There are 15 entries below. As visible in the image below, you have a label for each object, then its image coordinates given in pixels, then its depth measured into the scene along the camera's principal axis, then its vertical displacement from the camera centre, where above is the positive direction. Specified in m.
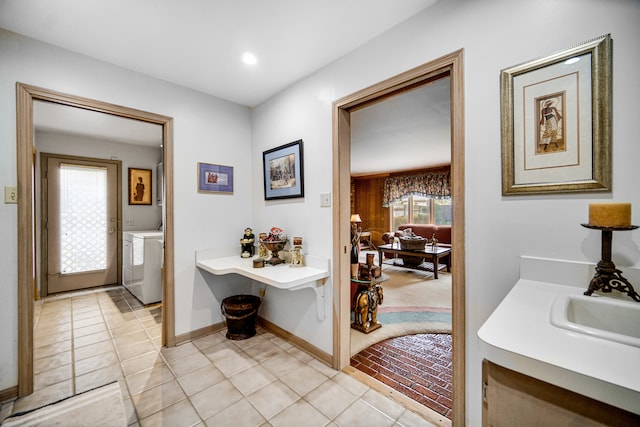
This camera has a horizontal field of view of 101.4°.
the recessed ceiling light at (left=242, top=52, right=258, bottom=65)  1.96 +1.18
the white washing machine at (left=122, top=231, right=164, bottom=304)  3.32 -0.68
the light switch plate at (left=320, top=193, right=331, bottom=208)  2.07 +0.09
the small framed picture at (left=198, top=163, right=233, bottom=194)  2.53 +0.34
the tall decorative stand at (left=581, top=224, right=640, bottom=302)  0.93 -0.23
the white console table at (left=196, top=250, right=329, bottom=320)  1.85 -0.47
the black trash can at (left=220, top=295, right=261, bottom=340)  2.46 -1.00
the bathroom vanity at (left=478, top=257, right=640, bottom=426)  0.50 -0.33
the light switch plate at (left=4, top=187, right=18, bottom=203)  1.68 +0.13
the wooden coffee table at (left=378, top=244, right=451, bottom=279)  4.82 -0.83
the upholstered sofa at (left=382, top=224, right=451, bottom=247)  6.35 -0.54
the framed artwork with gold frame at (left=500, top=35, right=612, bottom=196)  1.02 +0.37
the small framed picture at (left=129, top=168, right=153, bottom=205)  4.29 +0.44
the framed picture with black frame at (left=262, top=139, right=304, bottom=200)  2.31 +0.38
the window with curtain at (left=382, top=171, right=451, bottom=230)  6.89 +0.35
